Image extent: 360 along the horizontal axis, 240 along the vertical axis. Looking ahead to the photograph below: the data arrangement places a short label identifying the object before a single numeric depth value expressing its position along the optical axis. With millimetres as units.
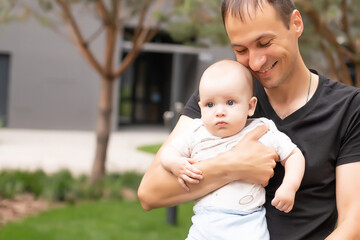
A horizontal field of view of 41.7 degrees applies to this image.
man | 1663
